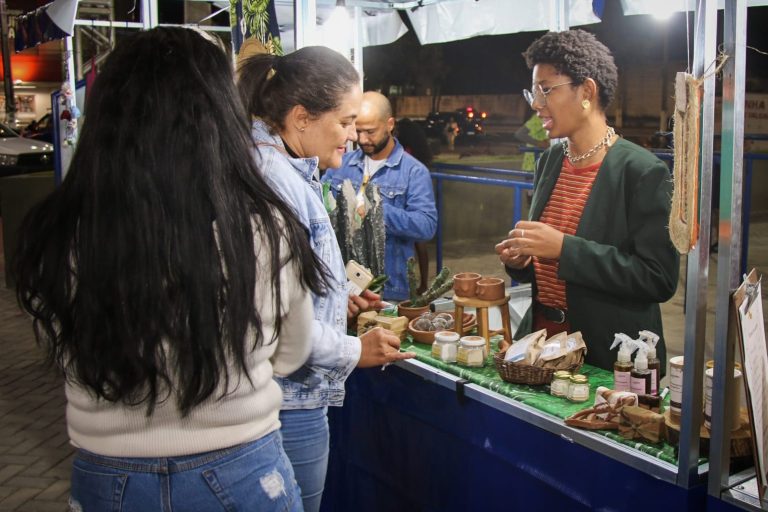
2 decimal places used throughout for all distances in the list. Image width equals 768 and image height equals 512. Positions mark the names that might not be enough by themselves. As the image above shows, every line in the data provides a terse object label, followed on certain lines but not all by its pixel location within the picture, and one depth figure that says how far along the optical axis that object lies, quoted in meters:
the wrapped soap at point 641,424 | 1.95
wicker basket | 2.36
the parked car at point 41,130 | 19.02
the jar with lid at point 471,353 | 2.60
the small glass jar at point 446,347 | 2.67
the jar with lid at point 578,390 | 2.25
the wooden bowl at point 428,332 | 2.88
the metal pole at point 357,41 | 5.38
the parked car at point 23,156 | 15.52
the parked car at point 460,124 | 30.19
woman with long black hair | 1.35
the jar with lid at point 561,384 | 2.29
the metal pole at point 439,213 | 6.54
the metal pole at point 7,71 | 19.38
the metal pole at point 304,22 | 3.19
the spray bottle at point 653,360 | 2.19
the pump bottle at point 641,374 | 2.17
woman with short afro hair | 2.42
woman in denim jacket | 2.00
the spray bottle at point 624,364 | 2.20
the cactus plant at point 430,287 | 3.16
